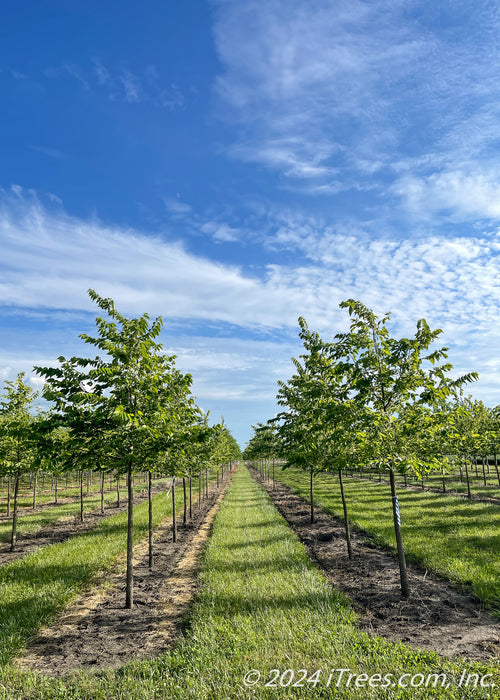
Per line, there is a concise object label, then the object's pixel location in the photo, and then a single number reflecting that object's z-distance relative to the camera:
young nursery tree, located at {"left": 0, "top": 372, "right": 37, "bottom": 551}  17.75
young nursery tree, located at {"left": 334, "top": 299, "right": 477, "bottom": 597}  9.27
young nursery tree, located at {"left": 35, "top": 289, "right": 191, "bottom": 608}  9.20
